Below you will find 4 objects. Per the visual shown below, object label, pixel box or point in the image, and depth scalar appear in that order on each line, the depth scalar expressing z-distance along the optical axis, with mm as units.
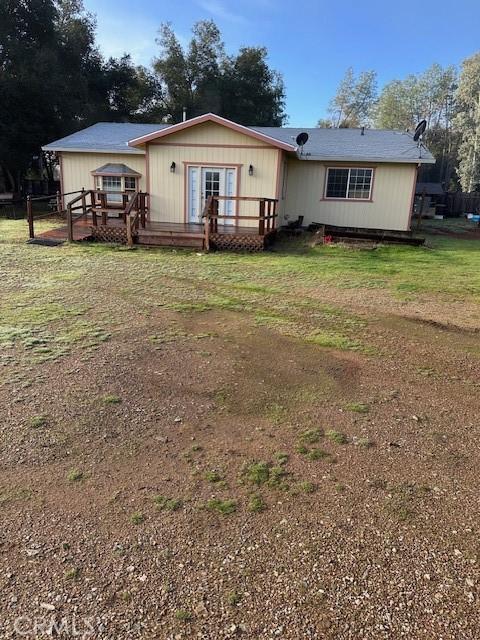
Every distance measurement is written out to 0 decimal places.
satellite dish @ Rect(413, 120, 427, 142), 15220
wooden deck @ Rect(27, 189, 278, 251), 11344
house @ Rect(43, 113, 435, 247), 12758
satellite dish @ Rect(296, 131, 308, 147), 14250
